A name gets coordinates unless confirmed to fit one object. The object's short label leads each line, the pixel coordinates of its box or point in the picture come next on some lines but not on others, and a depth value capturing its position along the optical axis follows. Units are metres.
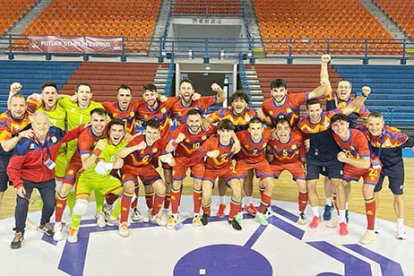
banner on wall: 13.65
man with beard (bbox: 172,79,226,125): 4.93
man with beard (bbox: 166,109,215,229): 4.47
